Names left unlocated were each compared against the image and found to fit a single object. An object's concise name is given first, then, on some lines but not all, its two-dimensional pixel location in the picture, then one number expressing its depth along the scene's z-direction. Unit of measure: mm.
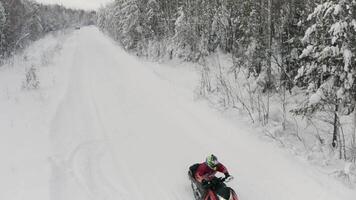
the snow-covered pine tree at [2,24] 25422
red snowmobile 6695
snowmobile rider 7362
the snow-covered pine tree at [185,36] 23453
